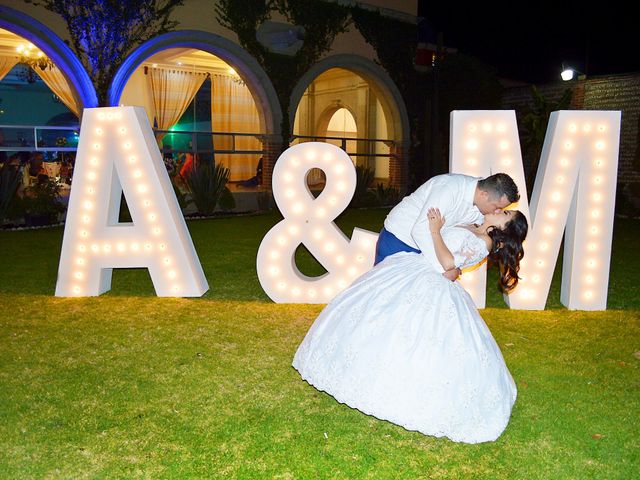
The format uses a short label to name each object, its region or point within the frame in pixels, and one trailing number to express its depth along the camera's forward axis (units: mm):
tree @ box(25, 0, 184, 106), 13145
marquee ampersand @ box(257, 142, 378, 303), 6172
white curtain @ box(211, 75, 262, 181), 20484
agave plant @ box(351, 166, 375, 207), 16250
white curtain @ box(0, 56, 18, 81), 16672
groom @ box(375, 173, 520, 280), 3570
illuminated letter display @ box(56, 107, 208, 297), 6297
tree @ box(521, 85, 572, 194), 16547
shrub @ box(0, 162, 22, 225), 11148
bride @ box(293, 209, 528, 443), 3389
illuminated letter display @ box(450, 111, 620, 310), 6031
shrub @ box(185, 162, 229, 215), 13375
